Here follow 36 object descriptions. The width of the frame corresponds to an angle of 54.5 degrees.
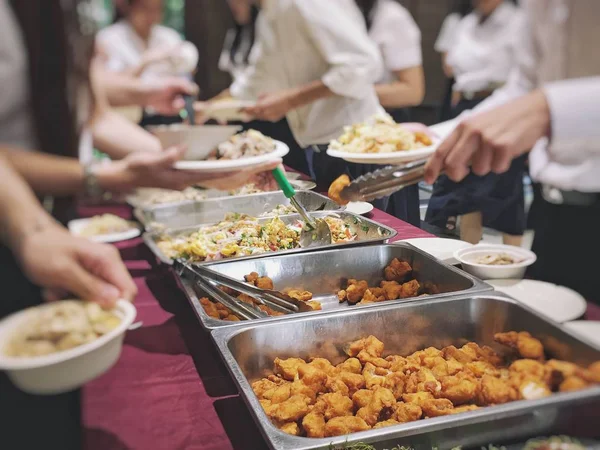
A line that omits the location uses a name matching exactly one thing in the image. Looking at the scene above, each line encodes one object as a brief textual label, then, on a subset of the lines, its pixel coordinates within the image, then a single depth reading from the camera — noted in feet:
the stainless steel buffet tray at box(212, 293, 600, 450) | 2.98
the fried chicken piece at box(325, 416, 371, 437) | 3.38
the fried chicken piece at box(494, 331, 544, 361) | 3.40
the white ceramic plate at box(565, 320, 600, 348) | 2.98
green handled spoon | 5.19
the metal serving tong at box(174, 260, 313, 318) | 4.53
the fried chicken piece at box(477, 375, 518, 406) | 3.29
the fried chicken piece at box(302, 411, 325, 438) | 3.44
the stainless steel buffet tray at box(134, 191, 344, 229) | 4.37
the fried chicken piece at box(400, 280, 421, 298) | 5.02
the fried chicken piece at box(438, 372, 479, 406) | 3.64
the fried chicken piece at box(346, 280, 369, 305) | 5.25
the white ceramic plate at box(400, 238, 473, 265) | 5.07
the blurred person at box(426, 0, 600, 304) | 2.78
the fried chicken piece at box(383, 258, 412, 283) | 5.33
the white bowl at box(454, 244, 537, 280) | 4.07
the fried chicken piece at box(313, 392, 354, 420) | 3.64
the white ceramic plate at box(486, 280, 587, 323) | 3.31
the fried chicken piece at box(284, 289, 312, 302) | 5.11
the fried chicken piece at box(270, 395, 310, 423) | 3.57
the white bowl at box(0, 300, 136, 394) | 2.06
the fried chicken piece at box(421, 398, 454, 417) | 3.55
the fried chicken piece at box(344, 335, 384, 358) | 4.20
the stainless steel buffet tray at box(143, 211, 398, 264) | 5.03
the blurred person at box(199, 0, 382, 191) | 5.42
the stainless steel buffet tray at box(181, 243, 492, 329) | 5.32
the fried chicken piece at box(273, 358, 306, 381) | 4.03
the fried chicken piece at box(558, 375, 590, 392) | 2.94
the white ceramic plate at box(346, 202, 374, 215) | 5.54
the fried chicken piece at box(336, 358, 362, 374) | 4.12
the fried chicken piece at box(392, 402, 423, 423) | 3.56
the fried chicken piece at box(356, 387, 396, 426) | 3.60
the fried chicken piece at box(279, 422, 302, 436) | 3.49
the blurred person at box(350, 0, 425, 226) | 9.66
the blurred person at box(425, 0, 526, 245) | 3.92
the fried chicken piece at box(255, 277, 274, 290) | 5.10
